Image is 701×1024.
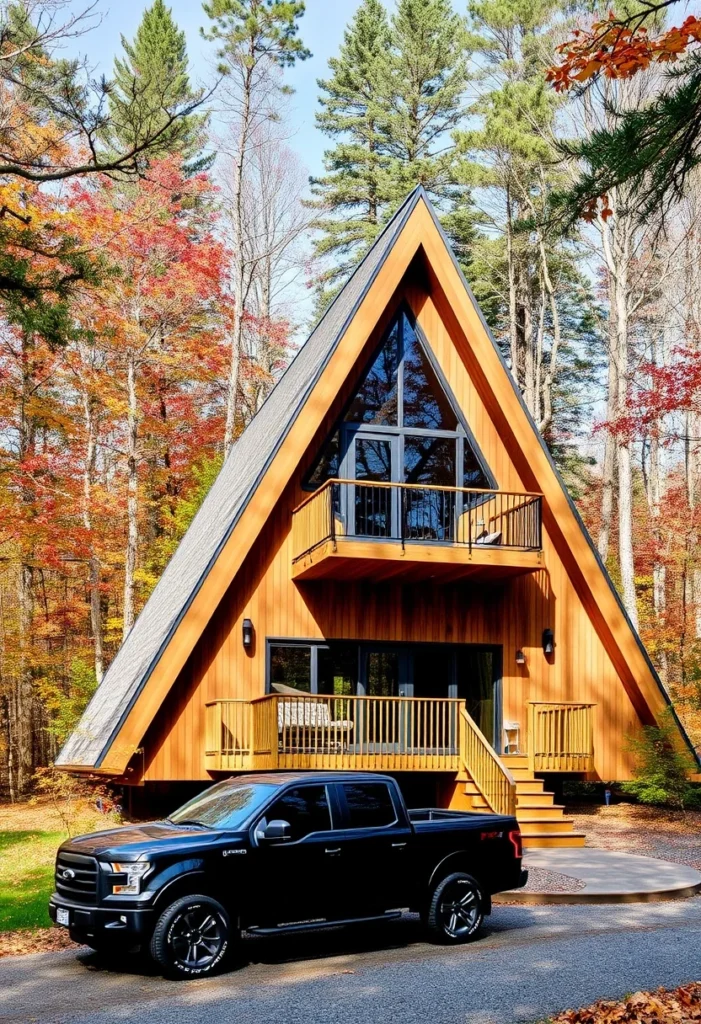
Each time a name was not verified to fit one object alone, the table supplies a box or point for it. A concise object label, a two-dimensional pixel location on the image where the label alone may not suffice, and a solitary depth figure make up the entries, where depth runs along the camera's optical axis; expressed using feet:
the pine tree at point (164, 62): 150.92
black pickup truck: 29.50
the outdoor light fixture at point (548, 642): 65.62
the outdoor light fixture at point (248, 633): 61.21
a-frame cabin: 58.39
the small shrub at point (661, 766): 63.31
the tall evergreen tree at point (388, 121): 145.79
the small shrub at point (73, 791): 52.60
